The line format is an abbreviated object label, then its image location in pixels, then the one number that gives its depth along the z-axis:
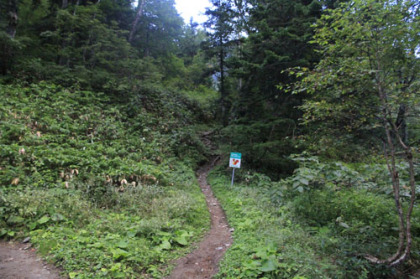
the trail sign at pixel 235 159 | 10.98
